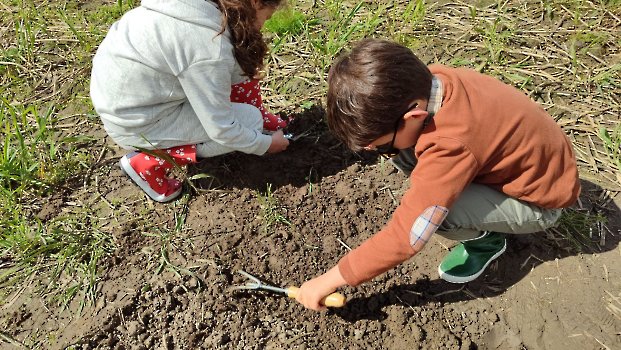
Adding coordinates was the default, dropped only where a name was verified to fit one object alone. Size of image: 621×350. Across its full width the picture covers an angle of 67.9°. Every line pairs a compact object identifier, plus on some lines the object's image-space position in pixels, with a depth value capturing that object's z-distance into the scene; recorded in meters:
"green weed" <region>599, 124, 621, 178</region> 2.37
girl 1.84
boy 1.49
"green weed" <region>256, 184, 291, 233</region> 2.28
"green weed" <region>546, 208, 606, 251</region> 2.15
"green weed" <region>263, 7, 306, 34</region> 3.12
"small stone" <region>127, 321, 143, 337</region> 2.01
